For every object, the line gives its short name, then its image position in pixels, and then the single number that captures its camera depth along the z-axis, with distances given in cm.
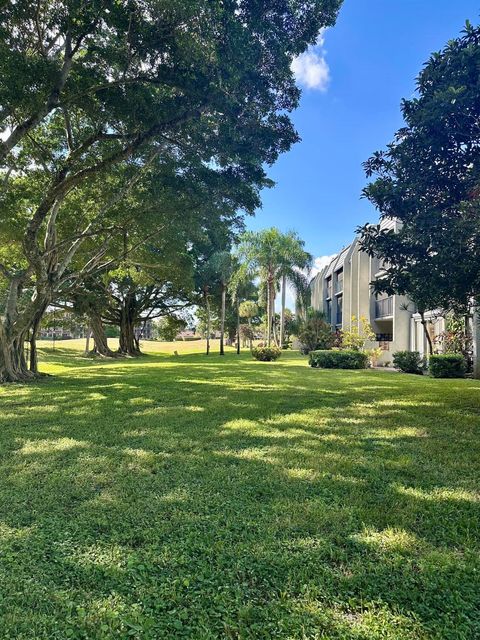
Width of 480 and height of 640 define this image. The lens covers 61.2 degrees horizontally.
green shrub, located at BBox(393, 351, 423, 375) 1649
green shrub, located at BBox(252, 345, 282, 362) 2383
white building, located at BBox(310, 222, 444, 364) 2105
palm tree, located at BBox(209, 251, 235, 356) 2803
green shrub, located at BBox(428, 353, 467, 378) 1412
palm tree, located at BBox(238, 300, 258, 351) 3978
